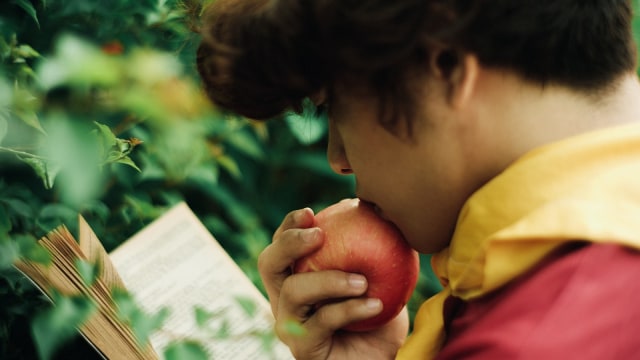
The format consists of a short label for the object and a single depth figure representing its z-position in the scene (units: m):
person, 0.81
